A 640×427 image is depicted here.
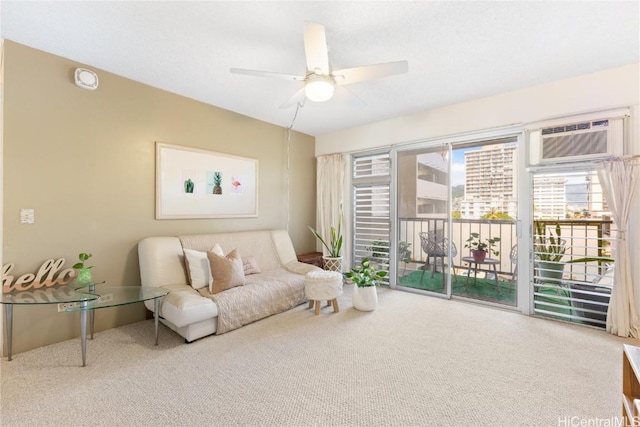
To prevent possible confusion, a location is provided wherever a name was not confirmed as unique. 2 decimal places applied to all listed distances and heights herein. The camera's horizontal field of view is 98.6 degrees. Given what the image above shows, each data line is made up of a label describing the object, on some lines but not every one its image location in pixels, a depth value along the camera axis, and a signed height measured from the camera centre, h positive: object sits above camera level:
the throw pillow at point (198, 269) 2.91 -0.56
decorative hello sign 2.22 -0.53
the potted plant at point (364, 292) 3.29 -0.90
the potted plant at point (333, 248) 4.25 -0.51
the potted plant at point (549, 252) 2.99 -0.37
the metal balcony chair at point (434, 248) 3.89 -0.45
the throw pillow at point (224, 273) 2.80 -0.59
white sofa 2.48 -0.75
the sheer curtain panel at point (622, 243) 2.56 -0.23
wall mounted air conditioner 2.67 +0.80
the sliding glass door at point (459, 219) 3.58 -0.02
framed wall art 3.17 +0.42
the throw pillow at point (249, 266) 3.39 -0.61
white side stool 3.16 -0.82
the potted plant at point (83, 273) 2.44 -0.51
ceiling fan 1.93 +1.11
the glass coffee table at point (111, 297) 2.10 -0.70
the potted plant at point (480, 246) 3.80 -0.40
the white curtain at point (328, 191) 4.69 +0.45
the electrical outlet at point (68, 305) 2.12 -0.70
